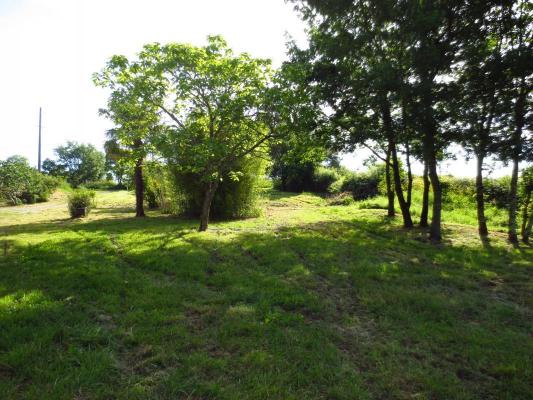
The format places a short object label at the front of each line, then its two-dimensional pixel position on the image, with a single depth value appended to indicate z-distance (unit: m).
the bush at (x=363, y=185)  21.92
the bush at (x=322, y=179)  29.64
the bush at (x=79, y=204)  13.69
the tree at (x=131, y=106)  8.55
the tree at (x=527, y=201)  9.75
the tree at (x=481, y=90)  7.95
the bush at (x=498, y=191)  11.40
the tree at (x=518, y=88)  7.49
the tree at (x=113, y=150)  15.91
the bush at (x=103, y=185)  45.56
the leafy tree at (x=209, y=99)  8.28
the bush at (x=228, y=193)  12.80
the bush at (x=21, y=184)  20.56
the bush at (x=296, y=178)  29.66
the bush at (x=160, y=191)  13.87
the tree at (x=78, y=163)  56.84
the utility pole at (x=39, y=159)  33.24
